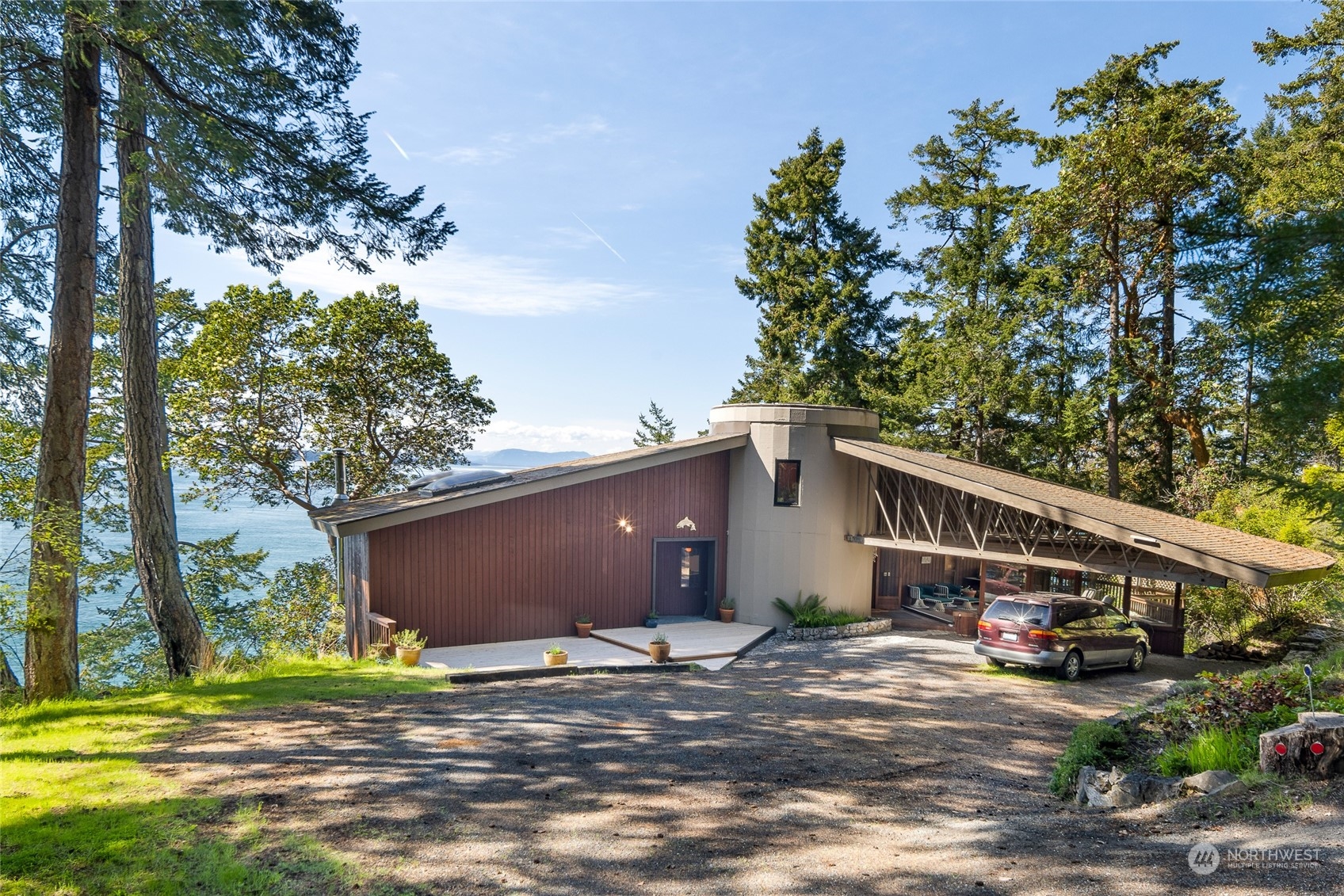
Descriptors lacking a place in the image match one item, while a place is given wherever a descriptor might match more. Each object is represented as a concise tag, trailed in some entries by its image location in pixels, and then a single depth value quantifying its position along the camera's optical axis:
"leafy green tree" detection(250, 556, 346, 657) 19.95
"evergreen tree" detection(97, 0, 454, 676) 9.29
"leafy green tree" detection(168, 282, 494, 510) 19.83
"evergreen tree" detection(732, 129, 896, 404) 29.38
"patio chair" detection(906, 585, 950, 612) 19.83
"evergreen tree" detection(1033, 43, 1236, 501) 19.80
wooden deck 12.20
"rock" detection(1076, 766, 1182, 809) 5.66
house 12.84
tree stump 5.12
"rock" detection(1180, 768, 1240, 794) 5.39
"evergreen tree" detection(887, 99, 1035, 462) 23.27
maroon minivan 11.64
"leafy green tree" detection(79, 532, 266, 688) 17.05
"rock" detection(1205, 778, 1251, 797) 5.24
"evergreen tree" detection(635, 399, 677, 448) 38.25
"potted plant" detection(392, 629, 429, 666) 11.64
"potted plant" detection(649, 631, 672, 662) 12.52
